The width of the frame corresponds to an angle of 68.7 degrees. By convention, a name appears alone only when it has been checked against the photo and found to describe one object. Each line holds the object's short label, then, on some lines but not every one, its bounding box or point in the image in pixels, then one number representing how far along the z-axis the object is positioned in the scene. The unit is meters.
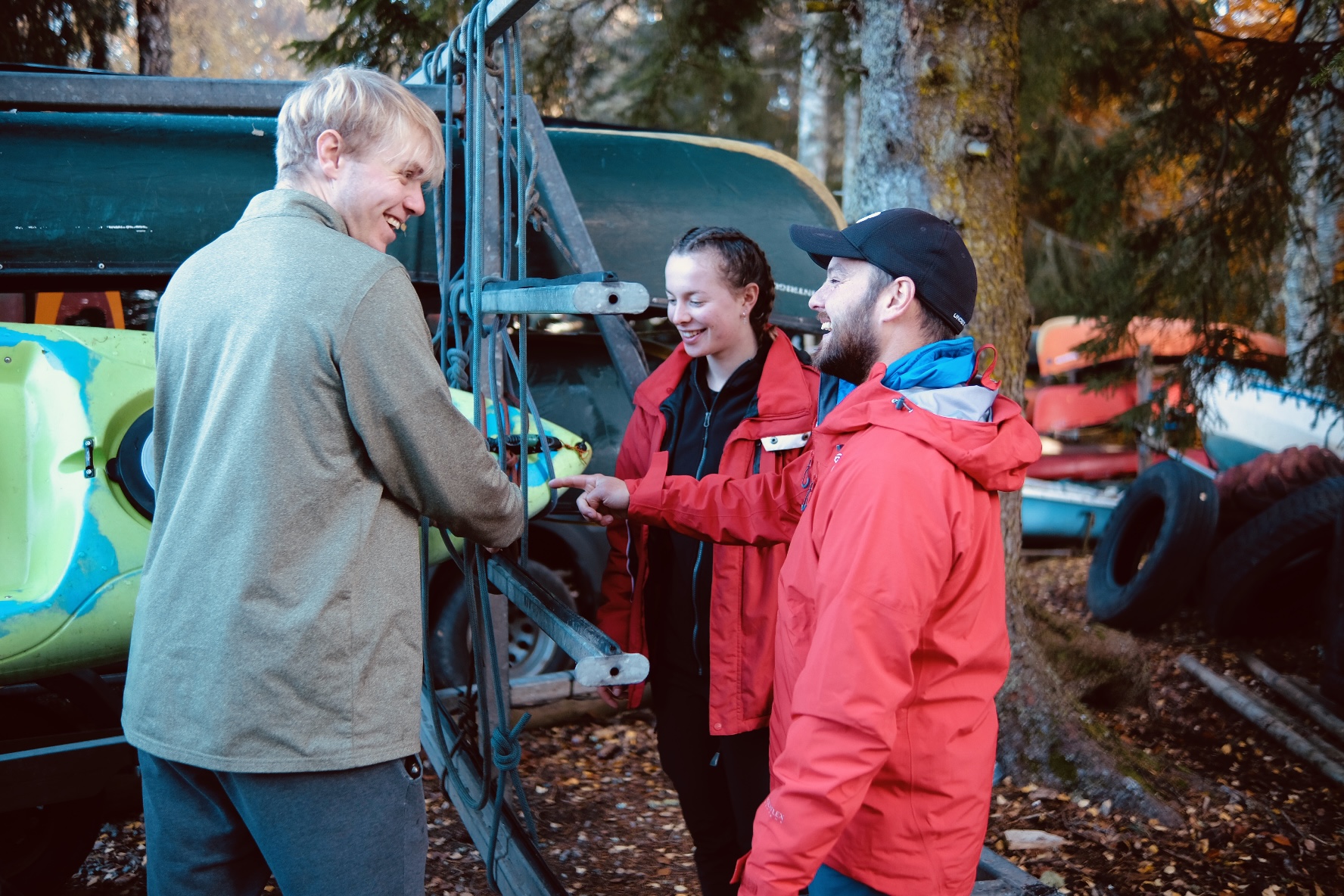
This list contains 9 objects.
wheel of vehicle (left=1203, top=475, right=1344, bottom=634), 5.14
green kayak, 2.46
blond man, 1.35
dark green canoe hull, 3.51
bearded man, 1.35
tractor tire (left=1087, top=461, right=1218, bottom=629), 5.52
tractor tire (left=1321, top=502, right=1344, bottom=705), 4.37
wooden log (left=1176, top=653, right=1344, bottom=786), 3.92
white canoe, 8.59
